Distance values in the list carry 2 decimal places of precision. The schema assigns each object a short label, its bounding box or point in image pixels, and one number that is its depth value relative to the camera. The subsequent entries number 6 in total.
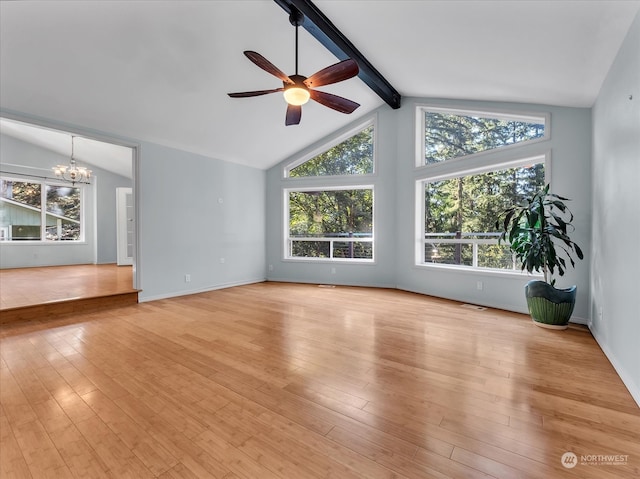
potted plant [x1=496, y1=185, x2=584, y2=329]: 3.10
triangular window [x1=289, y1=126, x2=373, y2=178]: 5.73
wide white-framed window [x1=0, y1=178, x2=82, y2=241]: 7.18
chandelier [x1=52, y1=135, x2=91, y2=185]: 6.88
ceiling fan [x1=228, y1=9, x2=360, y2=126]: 2.42
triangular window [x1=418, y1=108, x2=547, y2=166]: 3.79
